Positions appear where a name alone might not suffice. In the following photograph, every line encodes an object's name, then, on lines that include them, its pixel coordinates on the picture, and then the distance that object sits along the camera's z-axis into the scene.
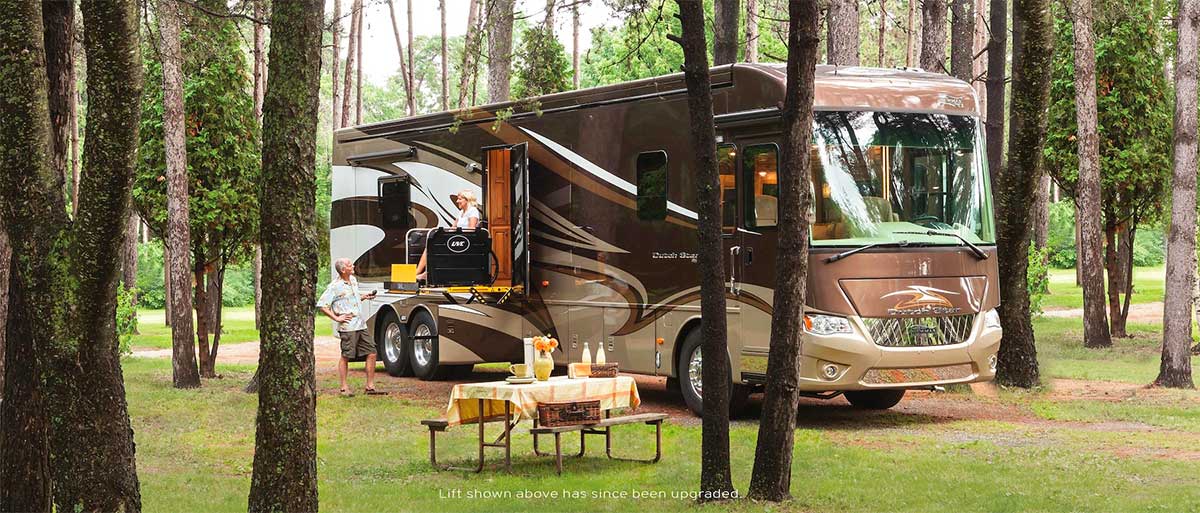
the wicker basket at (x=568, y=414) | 10.05
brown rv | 12.19
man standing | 15.98
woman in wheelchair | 15.55
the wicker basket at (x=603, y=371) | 10.70
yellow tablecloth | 9.95
